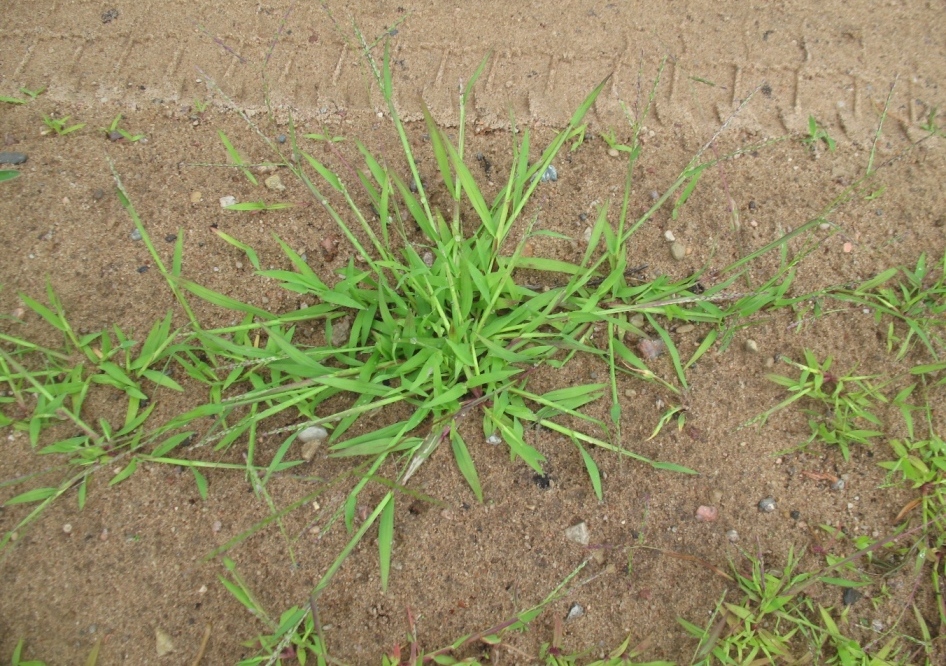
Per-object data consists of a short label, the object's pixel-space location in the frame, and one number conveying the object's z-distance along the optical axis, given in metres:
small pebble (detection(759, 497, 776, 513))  0.75
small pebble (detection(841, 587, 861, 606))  0.73
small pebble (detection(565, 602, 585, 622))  0.73
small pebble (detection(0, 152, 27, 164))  0.82
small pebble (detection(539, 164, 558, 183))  0.82
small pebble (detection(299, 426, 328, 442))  0.75
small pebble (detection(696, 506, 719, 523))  0.75
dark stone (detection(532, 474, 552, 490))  0.75
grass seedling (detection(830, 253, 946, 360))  0.78
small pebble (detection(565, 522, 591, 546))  0.74
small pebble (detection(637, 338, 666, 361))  0.78
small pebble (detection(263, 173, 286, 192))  0.82
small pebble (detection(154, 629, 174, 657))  0.72
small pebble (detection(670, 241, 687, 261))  0.80
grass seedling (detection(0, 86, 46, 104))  0.84
